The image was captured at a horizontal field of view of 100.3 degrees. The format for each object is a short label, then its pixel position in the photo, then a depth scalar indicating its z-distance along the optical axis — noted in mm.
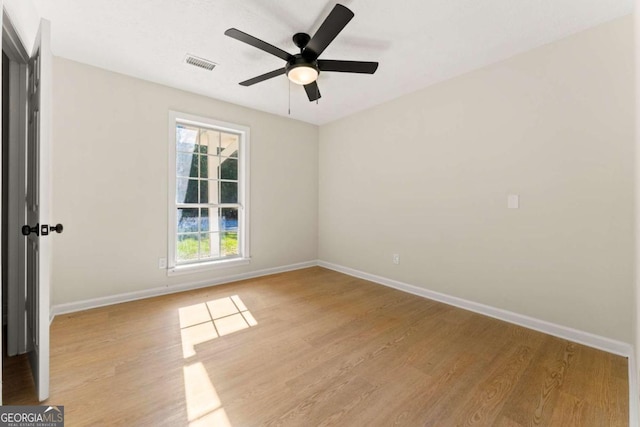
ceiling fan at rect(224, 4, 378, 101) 1845
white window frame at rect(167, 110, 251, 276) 3326
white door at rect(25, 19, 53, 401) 1488
